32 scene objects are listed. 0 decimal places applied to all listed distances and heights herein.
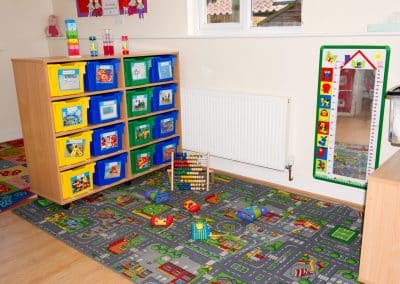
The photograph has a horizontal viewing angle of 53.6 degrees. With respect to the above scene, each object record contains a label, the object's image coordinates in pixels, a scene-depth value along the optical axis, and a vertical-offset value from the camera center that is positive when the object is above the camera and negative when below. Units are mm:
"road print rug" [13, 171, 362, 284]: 2154 -1231
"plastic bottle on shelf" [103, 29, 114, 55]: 3184 -72
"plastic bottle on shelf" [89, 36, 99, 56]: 2986 -65
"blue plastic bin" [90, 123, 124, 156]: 3066 -774
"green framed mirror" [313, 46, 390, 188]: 2625 -528
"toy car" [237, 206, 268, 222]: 2680 -1180
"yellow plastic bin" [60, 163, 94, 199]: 2889 -1019
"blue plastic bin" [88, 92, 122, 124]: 3002 -518
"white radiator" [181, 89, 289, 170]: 3059 -727
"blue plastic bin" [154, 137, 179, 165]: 3601 -1008
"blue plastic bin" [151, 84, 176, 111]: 3500 -522
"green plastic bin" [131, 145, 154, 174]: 3405 -1025
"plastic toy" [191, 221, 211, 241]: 2471 -1179
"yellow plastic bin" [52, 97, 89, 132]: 2760 -512
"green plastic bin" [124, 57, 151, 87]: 3221 -259
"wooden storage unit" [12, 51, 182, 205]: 2709 -577
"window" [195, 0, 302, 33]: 3041 +161
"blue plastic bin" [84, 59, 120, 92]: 2924 -262
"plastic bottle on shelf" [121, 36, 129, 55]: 3304 -62
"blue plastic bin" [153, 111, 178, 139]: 3558 -769
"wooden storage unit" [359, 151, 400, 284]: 1842 -907
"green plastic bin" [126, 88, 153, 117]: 3285 -516
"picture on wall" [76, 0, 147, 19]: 3840 +314
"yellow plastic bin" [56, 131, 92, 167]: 2830 -768
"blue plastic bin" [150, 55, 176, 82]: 3422 -258
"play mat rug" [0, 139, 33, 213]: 3143 -1191
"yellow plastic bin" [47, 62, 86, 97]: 2689 -256
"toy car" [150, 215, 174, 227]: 2648 -1192
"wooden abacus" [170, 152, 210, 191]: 3281 -1101
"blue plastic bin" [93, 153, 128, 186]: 3121 -1021
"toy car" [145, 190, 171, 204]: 3004 -1176
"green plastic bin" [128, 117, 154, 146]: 3342 -773
